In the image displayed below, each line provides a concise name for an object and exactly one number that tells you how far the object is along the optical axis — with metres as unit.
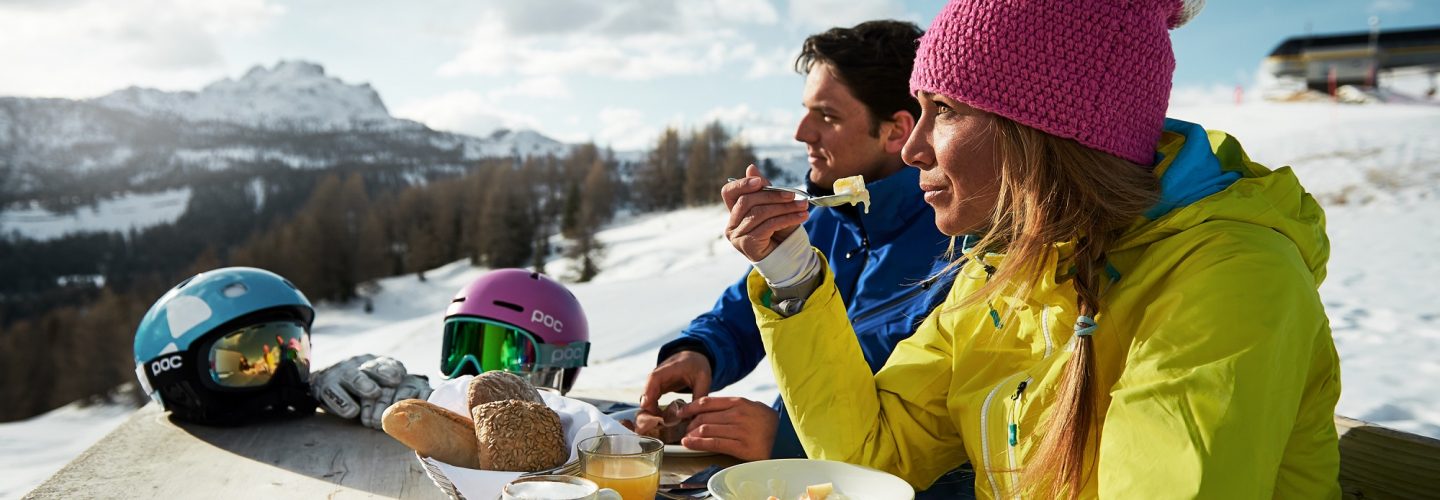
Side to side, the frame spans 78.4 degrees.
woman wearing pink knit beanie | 1.33
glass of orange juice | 1.79
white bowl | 1.72
